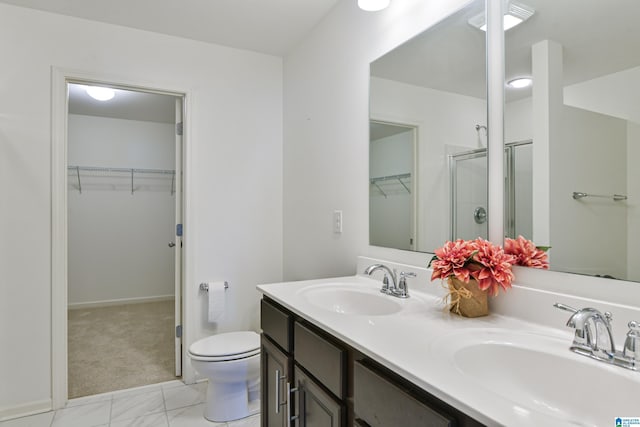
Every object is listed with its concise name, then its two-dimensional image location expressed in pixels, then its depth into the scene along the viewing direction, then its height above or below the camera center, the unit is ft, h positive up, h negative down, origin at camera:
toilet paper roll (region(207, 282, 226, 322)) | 8.34 -1.93
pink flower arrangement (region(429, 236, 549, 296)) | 3.61 -0.45
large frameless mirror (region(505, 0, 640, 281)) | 3.04 +0.77
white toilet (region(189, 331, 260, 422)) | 6.62 -2.83
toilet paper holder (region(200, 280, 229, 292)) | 8.49 -1.60
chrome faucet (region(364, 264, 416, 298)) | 4.87 -0.91
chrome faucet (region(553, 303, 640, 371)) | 2.57 -0.91
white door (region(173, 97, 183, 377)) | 8.63 -0.69
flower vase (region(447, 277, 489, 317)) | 3.76 -0.84
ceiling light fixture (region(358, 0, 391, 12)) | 5.37 +3.11
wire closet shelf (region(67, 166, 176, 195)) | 14.30 +1.76
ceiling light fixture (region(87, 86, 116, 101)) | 10.64 +3.61
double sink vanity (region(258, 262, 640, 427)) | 2.33 -1.15
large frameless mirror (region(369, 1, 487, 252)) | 4.45 +1.09
